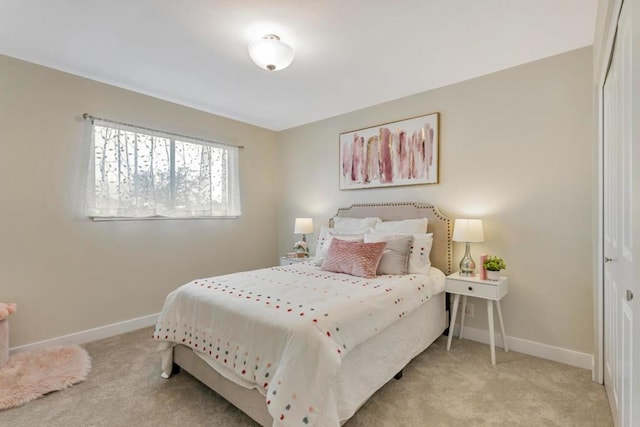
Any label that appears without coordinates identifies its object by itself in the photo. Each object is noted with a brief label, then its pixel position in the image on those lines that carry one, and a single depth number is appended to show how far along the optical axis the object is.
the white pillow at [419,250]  2.76
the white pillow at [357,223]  3.36
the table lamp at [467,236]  2.63
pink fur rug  1.98
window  3.00
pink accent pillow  2.58
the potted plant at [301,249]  4.07
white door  1.10
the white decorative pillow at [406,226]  3.05
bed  1.43
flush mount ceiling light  2.14
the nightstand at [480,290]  2.45
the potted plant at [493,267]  2.55
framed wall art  3.21
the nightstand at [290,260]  3.88
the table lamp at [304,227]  4.05
